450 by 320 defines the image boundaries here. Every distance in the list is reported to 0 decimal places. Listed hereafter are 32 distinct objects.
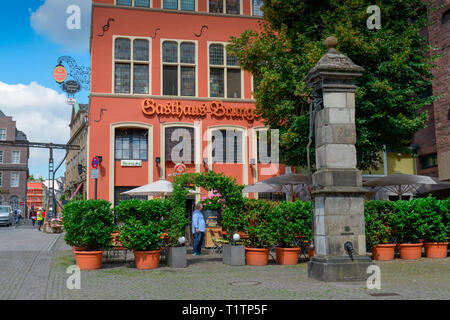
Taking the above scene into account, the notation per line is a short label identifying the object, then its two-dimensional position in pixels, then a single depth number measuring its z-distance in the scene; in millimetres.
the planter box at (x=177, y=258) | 12742
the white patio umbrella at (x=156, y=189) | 17453
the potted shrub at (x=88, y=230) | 12328
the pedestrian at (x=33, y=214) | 44956
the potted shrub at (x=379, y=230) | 13805
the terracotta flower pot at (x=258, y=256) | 13219
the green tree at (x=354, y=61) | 16406
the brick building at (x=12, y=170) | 71312
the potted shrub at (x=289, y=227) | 13164
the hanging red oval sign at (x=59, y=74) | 29302
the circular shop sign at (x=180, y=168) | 21812
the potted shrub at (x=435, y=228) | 14359
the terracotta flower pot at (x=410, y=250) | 14211
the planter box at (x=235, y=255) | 13227
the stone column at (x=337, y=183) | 9891
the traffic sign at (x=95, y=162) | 21297
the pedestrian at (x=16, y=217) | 48381
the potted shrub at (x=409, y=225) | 14078
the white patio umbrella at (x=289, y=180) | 17906
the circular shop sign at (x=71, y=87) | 32406
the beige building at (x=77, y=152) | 32438
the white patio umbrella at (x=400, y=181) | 17344
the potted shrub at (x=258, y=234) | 13219
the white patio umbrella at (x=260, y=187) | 18688
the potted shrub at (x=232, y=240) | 13250
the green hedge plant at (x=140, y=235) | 12469
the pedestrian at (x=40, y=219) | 33847
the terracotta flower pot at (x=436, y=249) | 14531
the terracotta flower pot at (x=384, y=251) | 13961
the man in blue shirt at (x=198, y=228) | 15398
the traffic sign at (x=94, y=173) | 19847
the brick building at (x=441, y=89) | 23203
